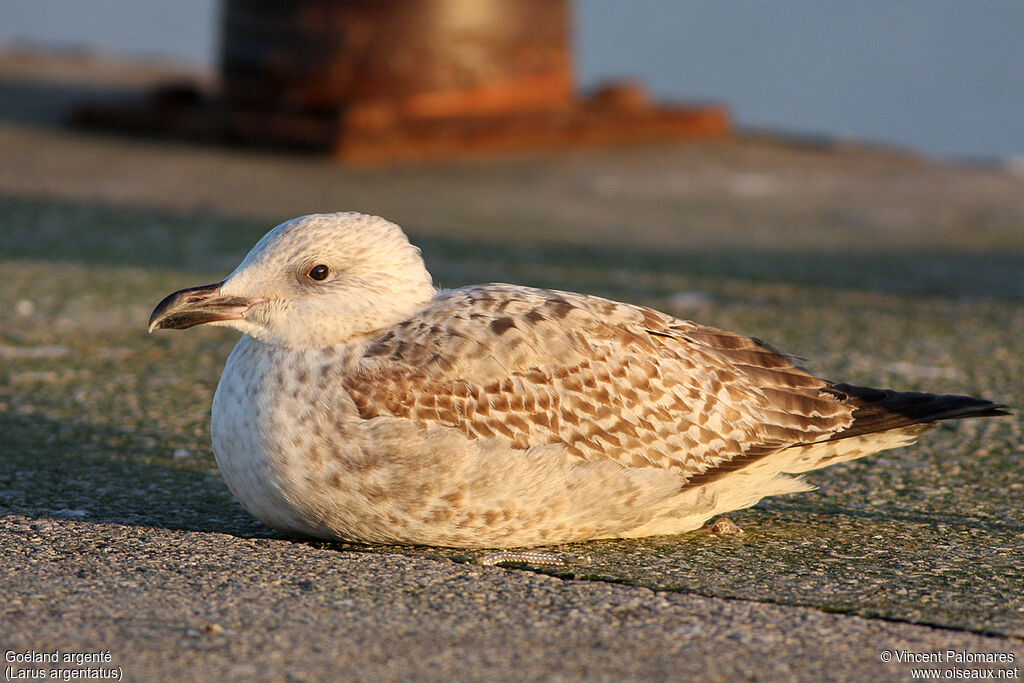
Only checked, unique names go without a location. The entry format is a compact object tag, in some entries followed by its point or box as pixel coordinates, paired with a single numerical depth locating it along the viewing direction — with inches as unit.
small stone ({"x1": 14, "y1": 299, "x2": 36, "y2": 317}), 514.3
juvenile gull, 285.4
